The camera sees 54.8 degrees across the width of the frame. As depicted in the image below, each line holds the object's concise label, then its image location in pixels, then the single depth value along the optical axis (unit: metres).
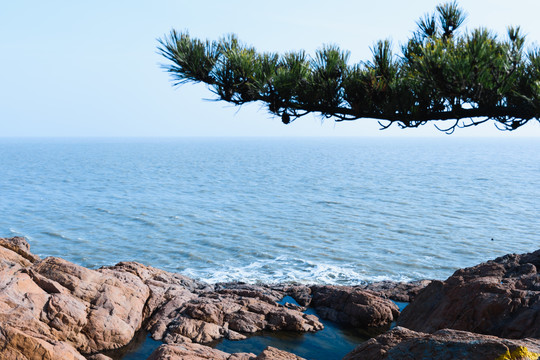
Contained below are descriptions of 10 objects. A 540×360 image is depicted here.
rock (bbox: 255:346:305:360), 6.83
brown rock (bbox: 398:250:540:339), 7.07
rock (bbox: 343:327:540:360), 4.13
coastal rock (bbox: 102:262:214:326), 11.18
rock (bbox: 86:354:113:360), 8.77
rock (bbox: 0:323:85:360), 7.48
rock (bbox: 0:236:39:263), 11.95
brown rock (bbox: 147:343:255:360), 7.34
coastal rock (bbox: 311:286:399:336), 11.45
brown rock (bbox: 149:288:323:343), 10.21
